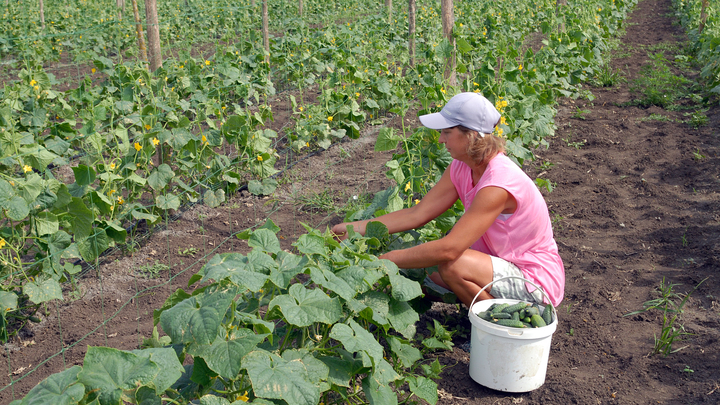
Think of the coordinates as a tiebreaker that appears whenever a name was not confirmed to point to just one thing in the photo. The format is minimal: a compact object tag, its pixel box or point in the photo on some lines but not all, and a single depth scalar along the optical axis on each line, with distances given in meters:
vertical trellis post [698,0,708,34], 12.14
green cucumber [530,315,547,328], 2.70
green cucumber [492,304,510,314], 2.80
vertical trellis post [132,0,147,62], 6.40
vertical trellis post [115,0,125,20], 14.08
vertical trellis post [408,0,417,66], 8.95
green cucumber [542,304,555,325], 2.78
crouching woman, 2.84
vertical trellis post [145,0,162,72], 5.76
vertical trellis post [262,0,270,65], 8.68
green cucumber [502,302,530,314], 2.79
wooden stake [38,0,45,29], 12.65
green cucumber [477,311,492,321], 2.82
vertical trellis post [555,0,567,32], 10.50
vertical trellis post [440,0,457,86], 6.68
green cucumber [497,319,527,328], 2.67
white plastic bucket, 2.64
